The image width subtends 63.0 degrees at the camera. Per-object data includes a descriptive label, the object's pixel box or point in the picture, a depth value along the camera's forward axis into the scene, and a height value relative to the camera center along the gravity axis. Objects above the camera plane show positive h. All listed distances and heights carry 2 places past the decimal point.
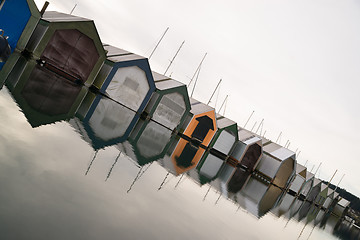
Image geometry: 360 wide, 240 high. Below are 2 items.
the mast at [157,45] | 45.16 +7.47
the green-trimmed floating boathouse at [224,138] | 33.44 +0.03
